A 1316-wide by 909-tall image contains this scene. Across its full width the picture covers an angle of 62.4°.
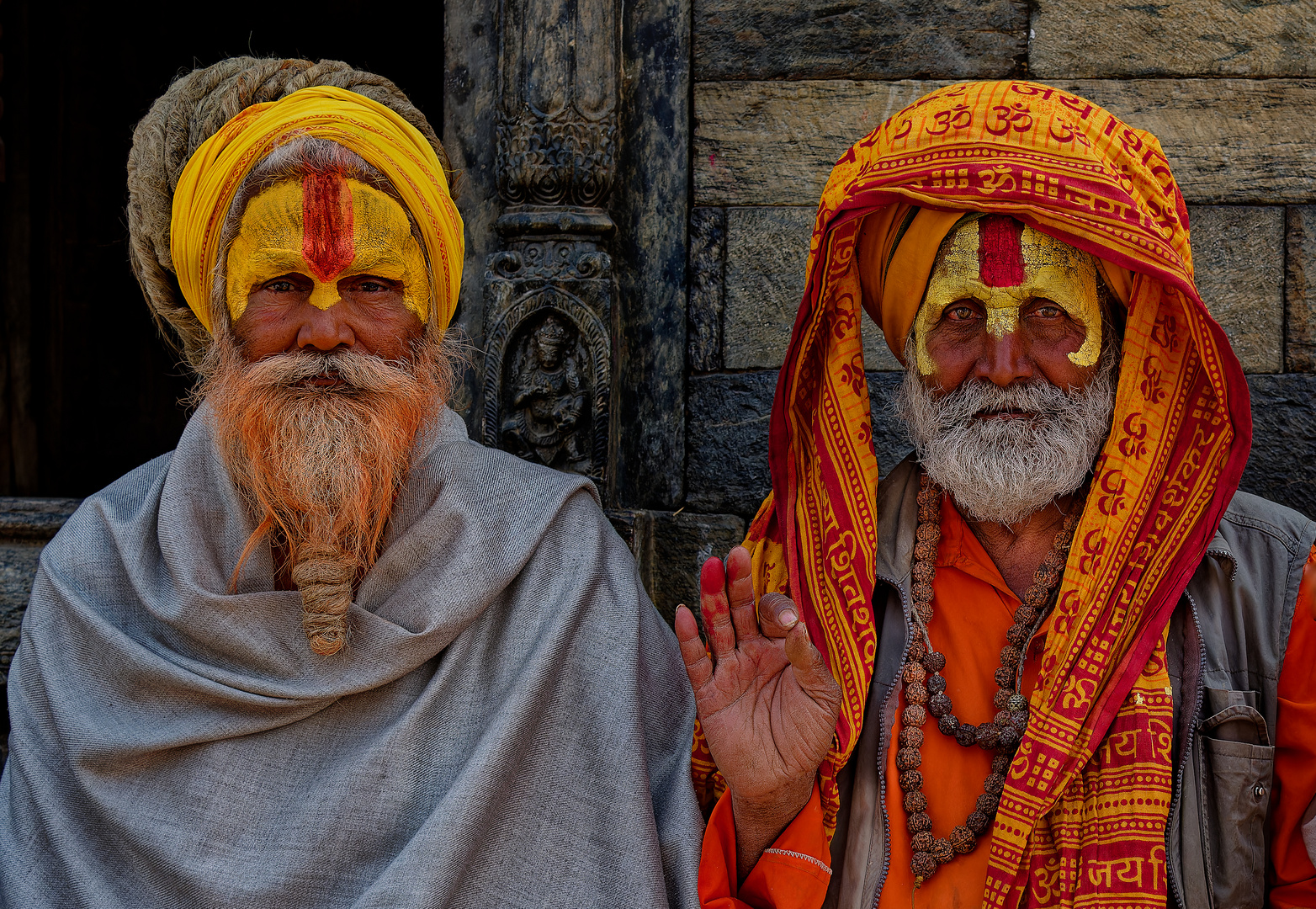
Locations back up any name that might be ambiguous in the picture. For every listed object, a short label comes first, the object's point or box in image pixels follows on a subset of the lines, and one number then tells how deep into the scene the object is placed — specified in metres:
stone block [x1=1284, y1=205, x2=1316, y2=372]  3.00
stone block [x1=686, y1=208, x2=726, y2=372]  3.20
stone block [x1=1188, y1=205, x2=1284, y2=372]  3.02
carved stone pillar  3.02
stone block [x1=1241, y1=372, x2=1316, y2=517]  2.96
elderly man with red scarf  1.92
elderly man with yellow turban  2.03
